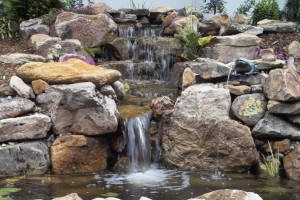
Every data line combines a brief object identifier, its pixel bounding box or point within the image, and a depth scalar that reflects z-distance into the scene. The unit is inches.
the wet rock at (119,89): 290.0
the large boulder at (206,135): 249.6
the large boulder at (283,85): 247.4
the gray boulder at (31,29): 398.9
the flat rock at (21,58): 317.5
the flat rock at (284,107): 250.2
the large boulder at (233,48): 367.9
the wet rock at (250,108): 259.4
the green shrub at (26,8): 419.5
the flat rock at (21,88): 260.5
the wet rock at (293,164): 236.6
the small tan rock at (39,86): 262.3
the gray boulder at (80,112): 250.8
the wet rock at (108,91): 272.5
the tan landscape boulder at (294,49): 359.9
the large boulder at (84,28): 385.1
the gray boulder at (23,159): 238.8
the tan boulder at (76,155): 246.2
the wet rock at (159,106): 272.2
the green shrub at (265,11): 461.1
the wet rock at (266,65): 286.6
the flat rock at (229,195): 124.8
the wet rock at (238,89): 271.3
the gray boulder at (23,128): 242.5
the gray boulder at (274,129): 250.7
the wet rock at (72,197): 127.4
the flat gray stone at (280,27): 416.8
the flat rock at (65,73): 263.0
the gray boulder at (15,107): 249.4
